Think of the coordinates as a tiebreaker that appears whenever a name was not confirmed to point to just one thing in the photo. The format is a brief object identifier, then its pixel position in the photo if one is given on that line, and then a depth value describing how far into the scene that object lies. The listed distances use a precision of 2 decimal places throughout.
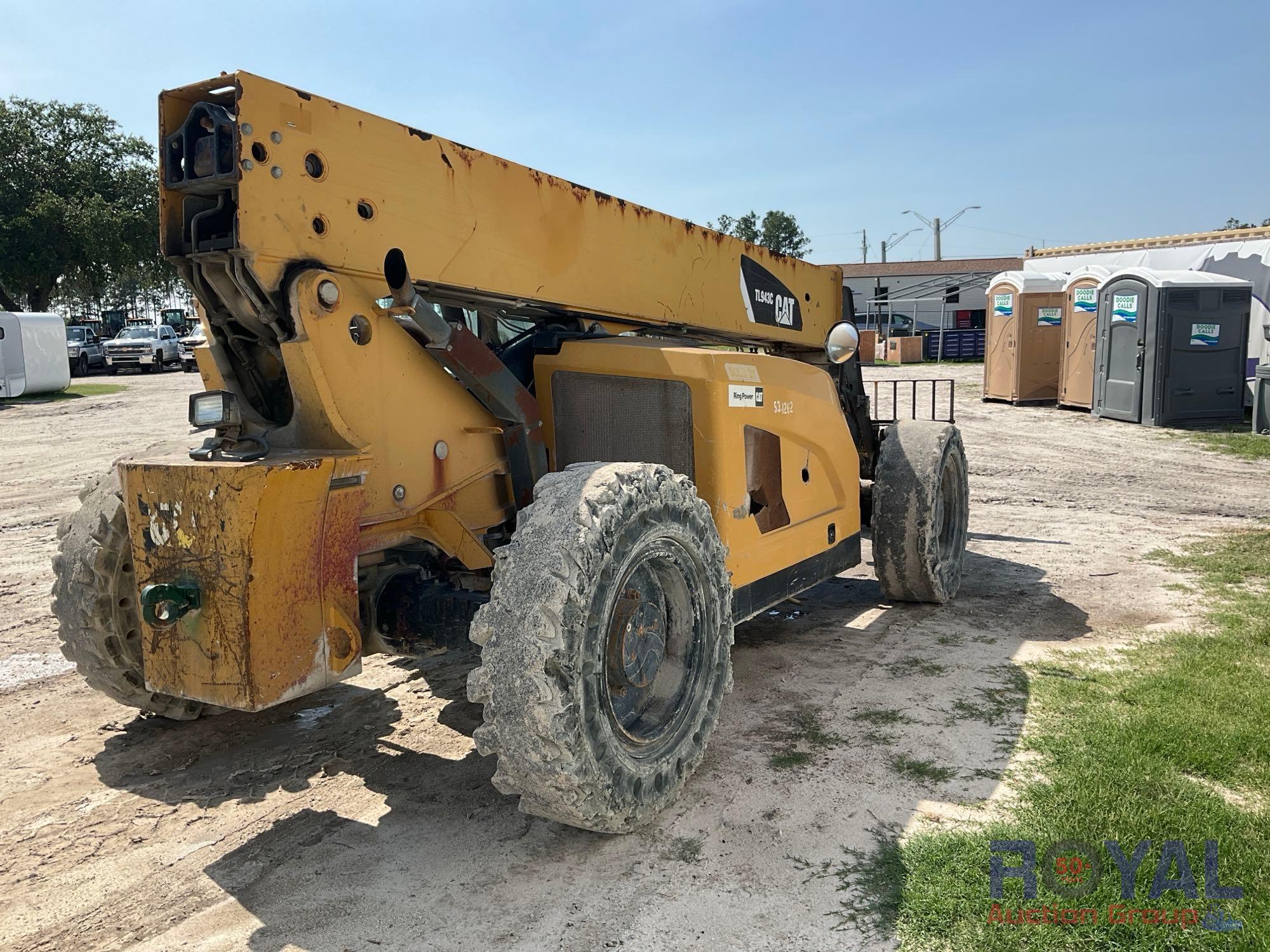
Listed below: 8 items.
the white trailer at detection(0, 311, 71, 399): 24.08
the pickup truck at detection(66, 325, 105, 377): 35.12
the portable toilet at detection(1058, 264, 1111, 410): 19.81
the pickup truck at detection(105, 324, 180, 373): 35.72
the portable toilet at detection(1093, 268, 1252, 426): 17.19
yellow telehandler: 3.12
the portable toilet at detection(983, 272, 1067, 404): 21.48
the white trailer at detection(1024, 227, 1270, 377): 19.45
